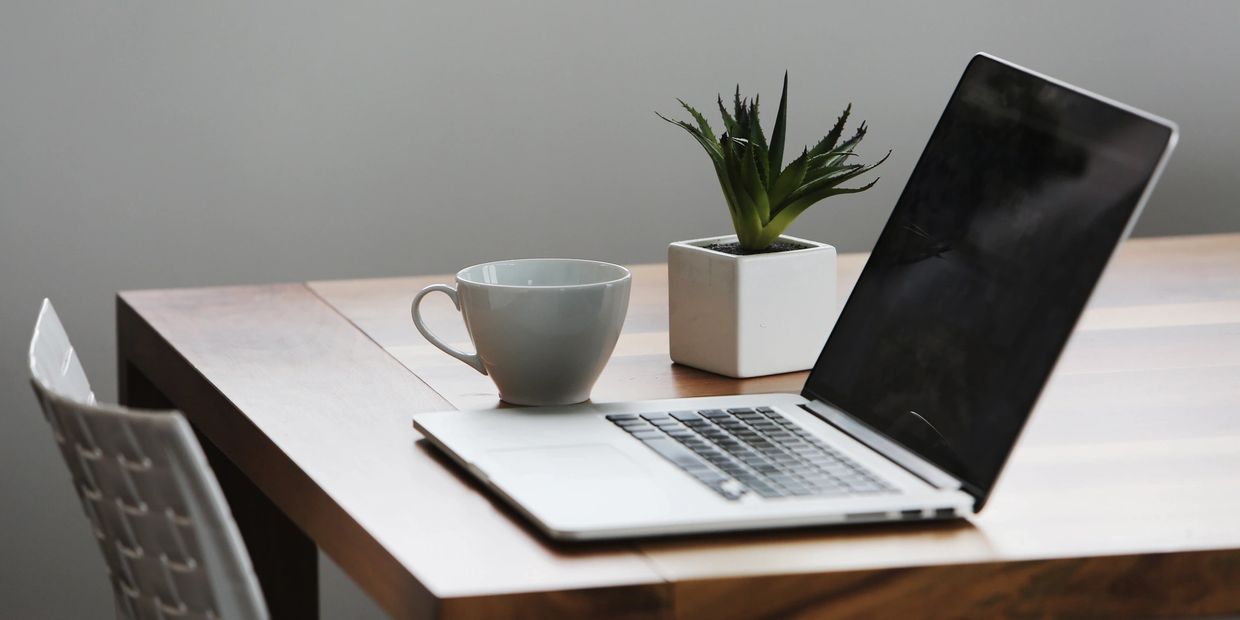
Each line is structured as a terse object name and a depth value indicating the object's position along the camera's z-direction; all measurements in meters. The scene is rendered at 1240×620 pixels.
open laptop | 1.87
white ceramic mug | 2.10
